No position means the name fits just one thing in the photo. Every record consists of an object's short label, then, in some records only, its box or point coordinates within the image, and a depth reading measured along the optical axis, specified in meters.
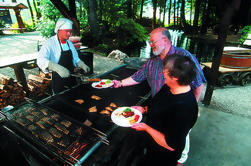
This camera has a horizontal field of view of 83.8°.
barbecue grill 1.48
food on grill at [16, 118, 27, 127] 1.79
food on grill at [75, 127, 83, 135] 1.72
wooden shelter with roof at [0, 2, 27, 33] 17.66
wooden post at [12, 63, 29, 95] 4.40
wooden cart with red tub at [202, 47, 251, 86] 5.71
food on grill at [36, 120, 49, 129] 1.81
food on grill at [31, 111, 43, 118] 1.97
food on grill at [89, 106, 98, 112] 2.06
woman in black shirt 1.29
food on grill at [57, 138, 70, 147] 1.58
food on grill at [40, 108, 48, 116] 2.01
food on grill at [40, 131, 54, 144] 1.61
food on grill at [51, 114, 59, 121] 1.93
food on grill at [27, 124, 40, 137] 1.69
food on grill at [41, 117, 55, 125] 1.87
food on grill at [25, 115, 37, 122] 1.88
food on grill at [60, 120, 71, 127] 1.83
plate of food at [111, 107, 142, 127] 1.70
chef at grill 2.77
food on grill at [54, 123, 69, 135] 1.74
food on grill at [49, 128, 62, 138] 1.69
